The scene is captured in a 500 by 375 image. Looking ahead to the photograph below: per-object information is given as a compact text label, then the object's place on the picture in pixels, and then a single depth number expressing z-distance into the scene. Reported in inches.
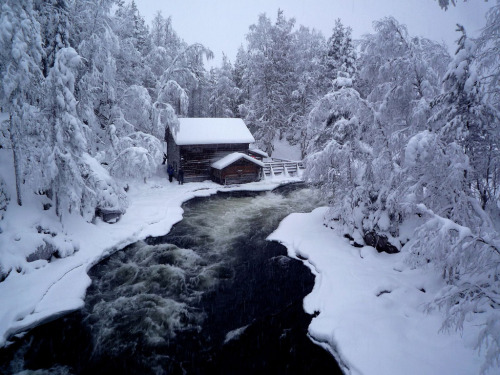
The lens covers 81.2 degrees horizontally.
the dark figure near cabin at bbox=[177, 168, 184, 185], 1014.4
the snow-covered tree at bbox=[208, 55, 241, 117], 1656.3
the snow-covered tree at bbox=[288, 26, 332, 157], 1258.0
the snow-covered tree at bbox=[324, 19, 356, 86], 1066.7
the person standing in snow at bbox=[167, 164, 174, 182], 1040.2
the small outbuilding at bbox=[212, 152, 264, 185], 1023.6
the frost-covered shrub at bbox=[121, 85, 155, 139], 859.4
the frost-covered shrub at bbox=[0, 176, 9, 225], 438.9
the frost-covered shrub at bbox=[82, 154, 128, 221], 511.5
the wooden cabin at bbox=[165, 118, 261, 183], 1024.2
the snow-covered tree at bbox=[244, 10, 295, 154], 1332.4
